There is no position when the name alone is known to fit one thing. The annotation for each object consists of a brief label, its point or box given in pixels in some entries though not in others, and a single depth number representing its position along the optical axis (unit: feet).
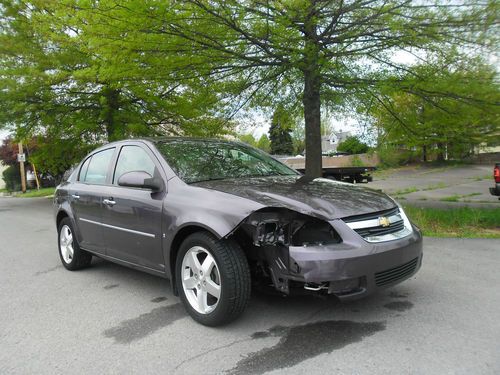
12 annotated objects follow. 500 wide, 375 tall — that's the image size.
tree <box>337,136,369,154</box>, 114.61
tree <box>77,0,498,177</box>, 21.86
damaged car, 10.82
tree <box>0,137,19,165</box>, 111.38
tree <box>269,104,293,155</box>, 32.86
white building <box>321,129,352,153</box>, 304.40
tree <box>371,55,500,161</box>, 24.64
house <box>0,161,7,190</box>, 134.60
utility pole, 89.98
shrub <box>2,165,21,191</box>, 114.01
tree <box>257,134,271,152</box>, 224.74
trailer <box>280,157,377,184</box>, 45.37
